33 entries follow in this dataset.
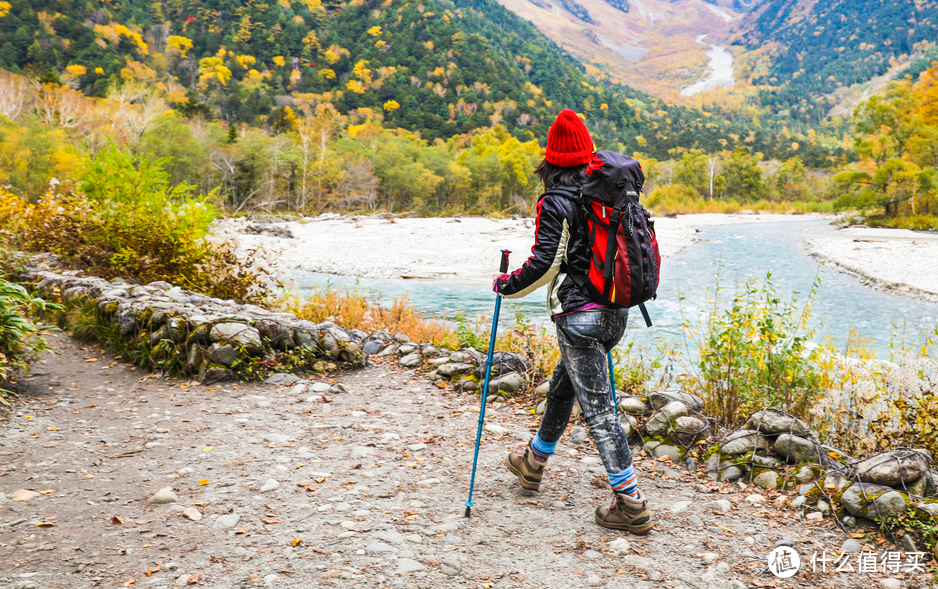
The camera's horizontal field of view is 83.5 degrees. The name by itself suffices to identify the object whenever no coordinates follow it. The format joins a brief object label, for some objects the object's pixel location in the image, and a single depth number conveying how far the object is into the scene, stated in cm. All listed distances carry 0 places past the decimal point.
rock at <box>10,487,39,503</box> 298
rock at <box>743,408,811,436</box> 365
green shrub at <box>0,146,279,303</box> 769
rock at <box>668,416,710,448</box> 399
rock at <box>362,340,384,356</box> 679
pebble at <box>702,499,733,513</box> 321
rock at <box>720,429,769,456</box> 370
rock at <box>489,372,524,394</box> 527
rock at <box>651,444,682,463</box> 390
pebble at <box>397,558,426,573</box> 252
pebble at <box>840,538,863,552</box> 276
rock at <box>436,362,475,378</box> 575
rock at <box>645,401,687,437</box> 410
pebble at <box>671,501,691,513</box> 321
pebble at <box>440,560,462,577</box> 251
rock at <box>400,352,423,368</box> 628
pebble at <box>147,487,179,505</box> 304
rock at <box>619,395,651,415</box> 439
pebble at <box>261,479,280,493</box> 327
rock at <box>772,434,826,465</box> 350
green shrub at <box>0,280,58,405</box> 450
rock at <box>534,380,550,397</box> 499
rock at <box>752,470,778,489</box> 342
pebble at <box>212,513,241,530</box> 281
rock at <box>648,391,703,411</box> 438
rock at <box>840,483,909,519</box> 286
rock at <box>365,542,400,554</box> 265
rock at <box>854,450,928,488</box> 303
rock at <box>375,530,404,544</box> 277
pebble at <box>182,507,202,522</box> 288
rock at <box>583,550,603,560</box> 269
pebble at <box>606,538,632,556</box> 273
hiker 268
